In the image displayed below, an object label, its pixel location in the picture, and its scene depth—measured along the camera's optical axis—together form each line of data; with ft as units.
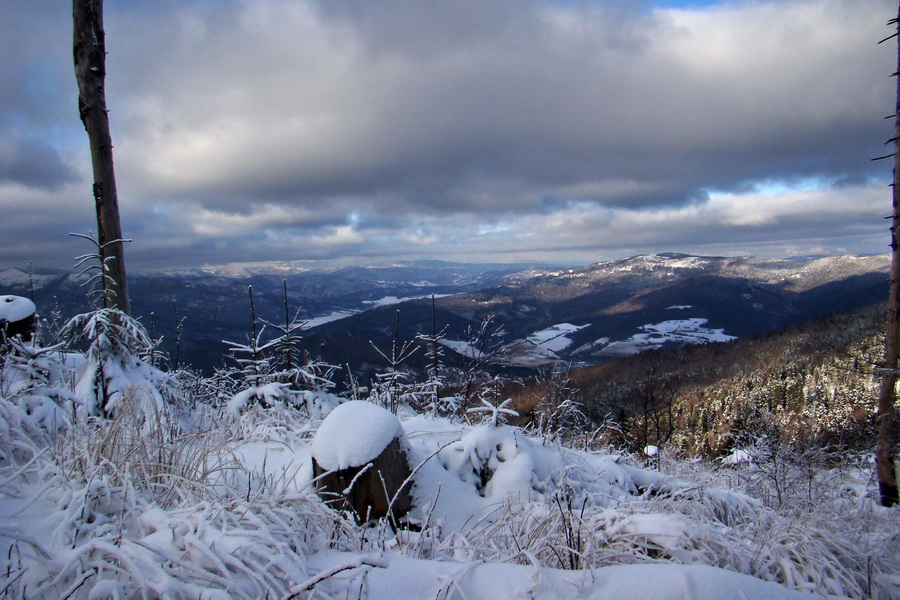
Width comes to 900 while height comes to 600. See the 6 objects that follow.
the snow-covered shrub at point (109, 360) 16.98
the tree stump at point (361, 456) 11.59
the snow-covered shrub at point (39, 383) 11.01
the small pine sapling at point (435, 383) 26.60
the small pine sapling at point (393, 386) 23.80
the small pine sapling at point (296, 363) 26.11
